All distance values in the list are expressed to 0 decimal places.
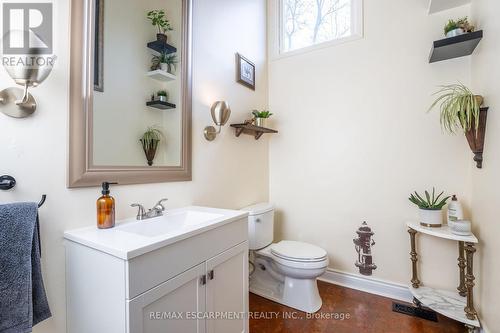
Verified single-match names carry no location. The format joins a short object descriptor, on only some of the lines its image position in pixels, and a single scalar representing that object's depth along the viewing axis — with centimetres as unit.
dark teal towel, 77
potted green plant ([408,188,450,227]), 171
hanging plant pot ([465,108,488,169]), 145
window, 219
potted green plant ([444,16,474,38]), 156
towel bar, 85
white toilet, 177
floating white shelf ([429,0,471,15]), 171
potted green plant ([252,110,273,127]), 219
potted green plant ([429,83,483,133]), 142
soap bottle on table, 164
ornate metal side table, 149
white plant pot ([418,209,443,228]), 171
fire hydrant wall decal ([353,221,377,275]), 208
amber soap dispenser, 106
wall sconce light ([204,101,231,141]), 174
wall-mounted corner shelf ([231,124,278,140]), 200
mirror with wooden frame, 106
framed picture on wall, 210
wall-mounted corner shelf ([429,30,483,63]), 150
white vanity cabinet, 82
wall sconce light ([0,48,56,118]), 83
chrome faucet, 124
